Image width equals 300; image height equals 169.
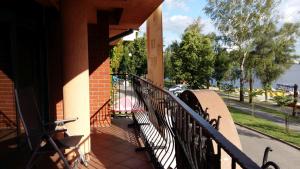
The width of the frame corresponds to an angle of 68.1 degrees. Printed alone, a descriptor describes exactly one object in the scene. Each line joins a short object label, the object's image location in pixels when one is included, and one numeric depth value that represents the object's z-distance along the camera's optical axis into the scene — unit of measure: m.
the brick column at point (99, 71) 4.05
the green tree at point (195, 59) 19.61
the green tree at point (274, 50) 21.27
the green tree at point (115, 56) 9.30
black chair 2.01
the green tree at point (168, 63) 23.77
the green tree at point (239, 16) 19.67
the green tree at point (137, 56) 23.35
